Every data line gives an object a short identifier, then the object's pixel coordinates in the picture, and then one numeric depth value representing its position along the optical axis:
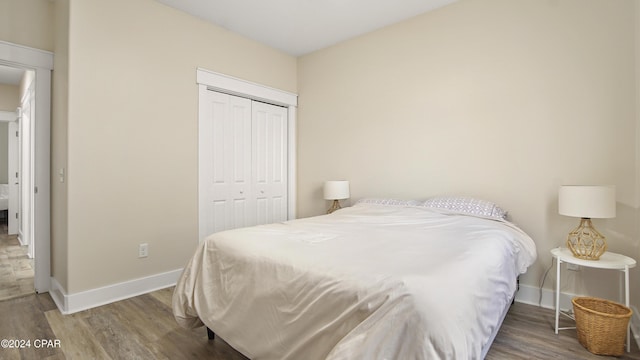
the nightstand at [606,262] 1.86
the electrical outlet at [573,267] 2.36
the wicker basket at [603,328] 1.74
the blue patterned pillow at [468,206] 2.49
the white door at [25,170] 3.71
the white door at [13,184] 5.12
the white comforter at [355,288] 1.03
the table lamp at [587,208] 1.93
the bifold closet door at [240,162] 3.28
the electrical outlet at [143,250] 2.77
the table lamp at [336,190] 3.51
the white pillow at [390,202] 2.94
